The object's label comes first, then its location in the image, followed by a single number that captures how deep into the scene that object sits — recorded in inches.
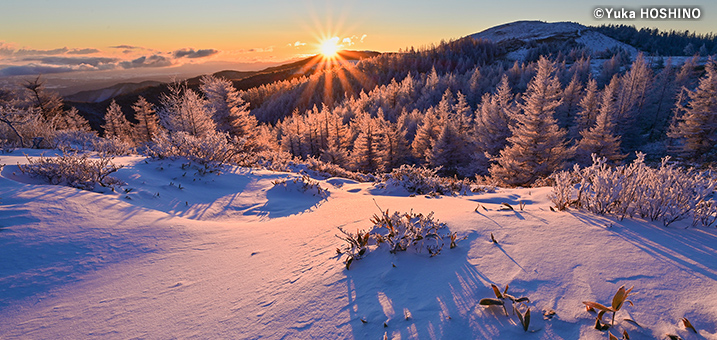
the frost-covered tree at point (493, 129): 1021.8
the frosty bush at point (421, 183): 286.4
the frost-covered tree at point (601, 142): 954.7
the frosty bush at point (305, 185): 258.1
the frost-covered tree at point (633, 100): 1530.5
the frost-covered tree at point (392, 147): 1256.2
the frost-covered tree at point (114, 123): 1648.6
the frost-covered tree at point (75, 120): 1306.1
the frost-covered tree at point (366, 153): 1225.4
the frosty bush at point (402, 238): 106.3
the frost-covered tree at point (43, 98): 1221.1
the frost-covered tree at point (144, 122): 1699.1
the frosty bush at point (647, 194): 114.9
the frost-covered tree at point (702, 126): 1071.0
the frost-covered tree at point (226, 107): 928.9
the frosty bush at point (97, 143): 360.9
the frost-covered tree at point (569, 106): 1663.4
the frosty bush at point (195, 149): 283.4
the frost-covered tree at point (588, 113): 1393.9
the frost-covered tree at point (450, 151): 1158.3
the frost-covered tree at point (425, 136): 1321.4
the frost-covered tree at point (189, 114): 841.5
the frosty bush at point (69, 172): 163.2
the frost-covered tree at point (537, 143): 707.4
